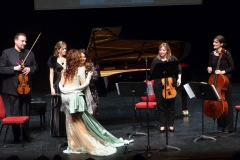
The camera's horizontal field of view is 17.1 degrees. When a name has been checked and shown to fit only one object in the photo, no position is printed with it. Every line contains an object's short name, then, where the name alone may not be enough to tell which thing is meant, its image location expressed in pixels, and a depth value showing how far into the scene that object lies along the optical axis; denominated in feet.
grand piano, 50.53
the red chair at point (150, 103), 45.54
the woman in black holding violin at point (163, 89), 43.57
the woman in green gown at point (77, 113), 38.63
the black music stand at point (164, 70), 37.80
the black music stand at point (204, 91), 39.81
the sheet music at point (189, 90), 41.29
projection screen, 62.93
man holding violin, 41.49
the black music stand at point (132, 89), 39.87
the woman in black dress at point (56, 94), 44.04
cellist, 42.53
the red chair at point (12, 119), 40.44
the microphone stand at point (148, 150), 38.15
